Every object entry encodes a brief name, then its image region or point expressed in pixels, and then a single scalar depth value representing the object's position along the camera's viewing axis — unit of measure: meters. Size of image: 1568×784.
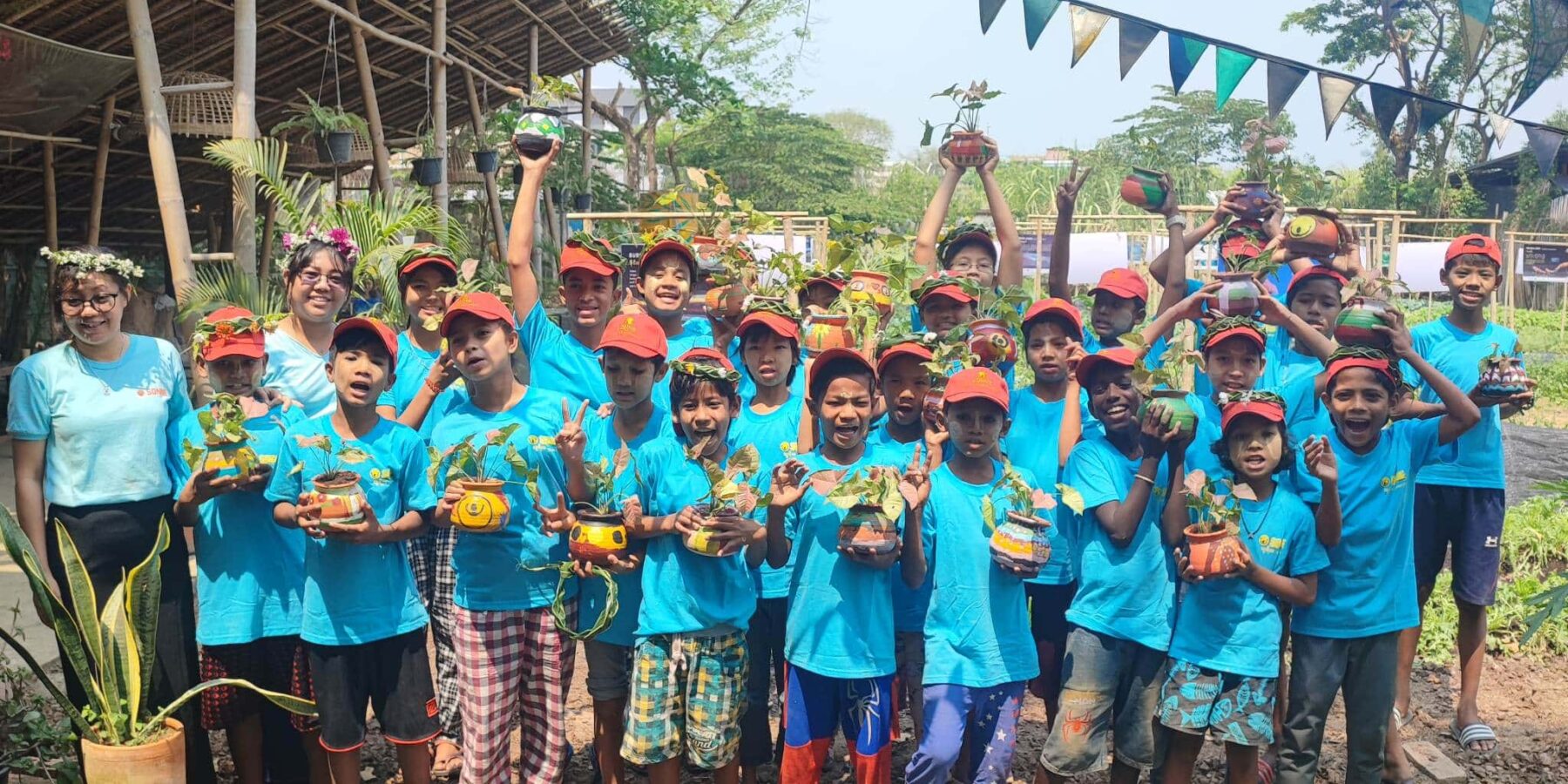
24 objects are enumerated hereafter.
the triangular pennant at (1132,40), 5.30
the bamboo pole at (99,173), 10.81
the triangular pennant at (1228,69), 5.24
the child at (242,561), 3.91
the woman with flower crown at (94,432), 3.84
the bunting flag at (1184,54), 5.29
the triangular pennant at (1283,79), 5.26
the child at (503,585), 3.96
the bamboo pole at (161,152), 6.61
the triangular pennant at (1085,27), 5.27
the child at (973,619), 3.76
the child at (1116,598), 3.90
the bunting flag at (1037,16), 5.14
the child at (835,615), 3.80
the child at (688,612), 3.83
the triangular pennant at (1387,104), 5.48
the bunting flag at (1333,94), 5.25
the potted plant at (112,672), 3.62
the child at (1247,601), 3.79
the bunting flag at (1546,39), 4.82
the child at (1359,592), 3.99
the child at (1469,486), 4.93
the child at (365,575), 3.79
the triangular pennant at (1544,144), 5.25
